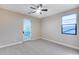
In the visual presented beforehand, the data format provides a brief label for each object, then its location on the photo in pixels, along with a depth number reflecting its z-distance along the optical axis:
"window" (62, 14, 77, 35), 2.45
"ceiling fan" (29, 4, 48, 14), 2.09
